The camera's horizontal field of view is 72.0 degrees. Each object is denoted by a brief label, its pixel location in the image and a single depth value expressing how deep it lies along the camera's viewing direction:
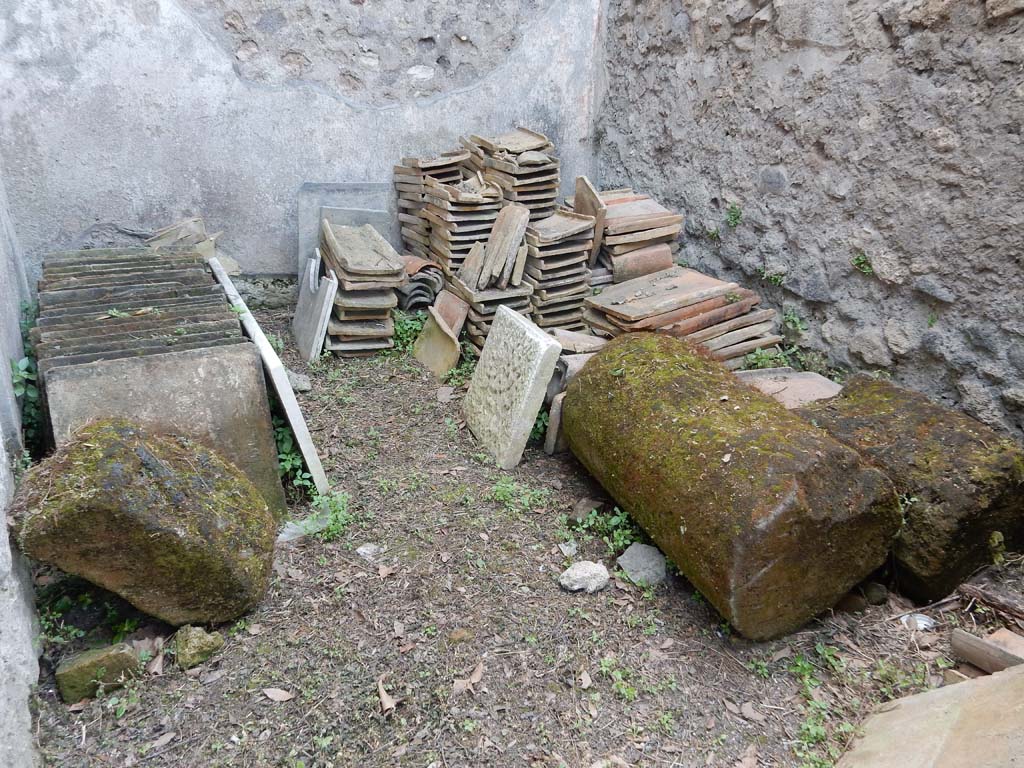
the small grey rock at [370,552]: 3.21
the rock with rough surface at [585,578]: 3.09
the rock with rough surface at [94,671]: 2.41
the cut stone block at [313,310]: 4.86
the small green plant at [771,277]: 4.52
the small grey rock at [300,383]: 4.53
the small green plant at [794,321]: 4.44
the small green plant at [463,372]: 4.84
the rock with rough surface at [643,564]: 3.14
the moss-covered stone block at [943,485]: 2.83
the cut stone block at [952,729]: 1.98
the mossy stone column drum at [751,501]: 2.61
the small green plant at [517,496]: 3.63
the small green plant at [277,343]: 5.04
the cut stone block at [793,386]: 3.83
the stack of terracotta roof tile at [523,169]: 5.24
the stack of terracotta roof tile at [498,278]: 4.94
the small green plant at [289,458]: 3.50
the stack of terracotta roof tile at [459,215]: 5.25
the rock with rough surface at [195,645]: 2.57
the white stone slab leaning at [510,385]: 3.84
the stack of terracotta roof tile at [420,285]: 5.34
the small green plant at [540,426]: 4.16
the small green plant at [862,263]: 3.96
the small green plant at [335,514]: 3.30
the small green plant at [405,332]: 5.18
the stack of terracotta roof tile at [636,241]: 5.13
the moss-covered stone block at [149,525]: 2.34
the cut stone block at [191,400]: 2.87
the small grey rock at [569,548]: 3.34
